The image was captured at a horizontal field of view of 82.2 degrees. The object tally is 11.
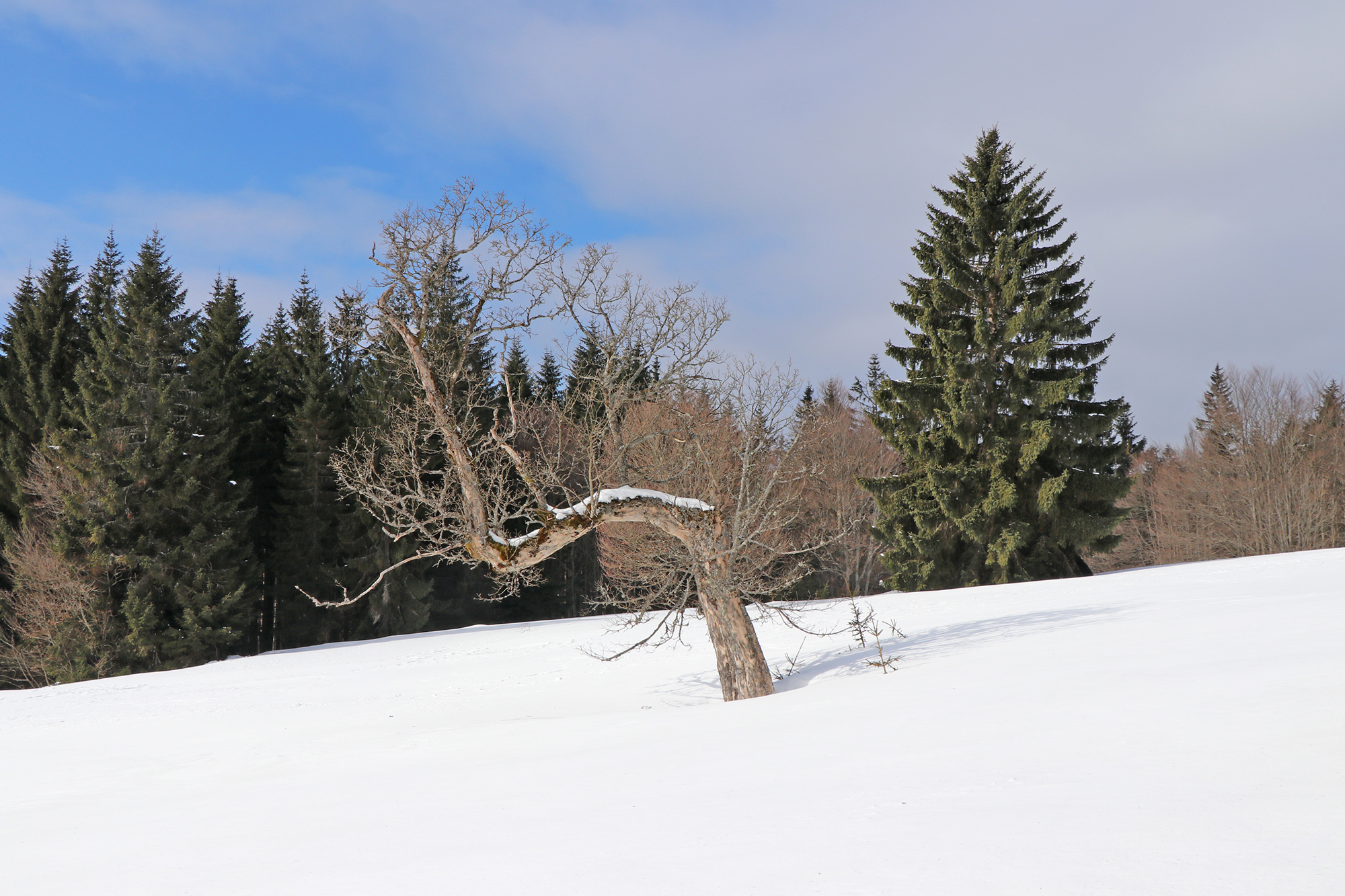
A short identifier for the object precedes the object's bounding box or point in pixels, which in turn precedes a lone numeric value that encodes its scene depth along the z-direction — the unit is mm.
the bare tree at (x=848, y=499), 33469
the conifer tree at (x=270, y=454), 31047
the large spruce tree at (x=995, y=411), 22844
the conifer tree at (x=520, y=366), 38281
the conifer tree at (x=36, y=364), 29203
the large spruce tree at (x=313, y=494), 30078
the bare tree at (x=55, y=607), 23453
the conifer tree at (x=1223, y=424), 35312
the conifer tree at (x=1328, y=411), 35531
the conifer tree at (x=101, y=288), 31791
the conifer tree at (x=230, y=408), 27109
